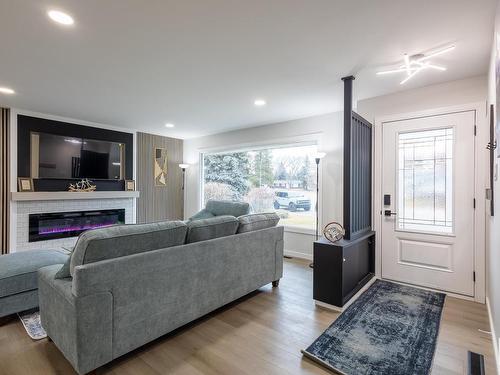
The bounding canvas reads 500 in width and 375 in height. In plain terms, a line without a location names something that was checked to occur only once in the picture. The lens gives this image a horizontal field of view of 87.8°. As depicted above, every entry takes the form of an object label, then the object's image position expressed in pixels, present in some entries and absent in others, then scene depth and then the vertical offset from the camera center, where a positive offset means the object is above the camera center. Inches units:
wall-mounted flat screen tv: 179.9 +22.2
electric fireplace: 178.1 -26.9
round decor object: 110.7 -19.5
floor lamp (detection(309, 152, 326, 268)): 165.6 +9.5
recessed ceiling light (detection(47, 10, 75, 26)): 75.4 +50.5
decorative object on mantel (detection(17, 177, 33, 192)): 170.4 +1.9
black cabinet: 104.2 -35.0
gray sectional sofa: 64.4 -28.9
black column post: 113.3 +10.3
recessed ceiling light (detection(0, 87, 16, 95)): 132.5 +50.1
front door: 117.5 -6.8
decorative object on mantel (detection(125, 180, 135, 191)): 225.1 +1.5
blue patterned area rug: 73.2 -49.7
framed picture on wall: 249.3 +19.9
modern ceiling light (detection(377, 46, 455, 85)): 94.7 +48.8
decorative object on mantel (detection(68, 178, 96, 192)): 195.3 +0.4
